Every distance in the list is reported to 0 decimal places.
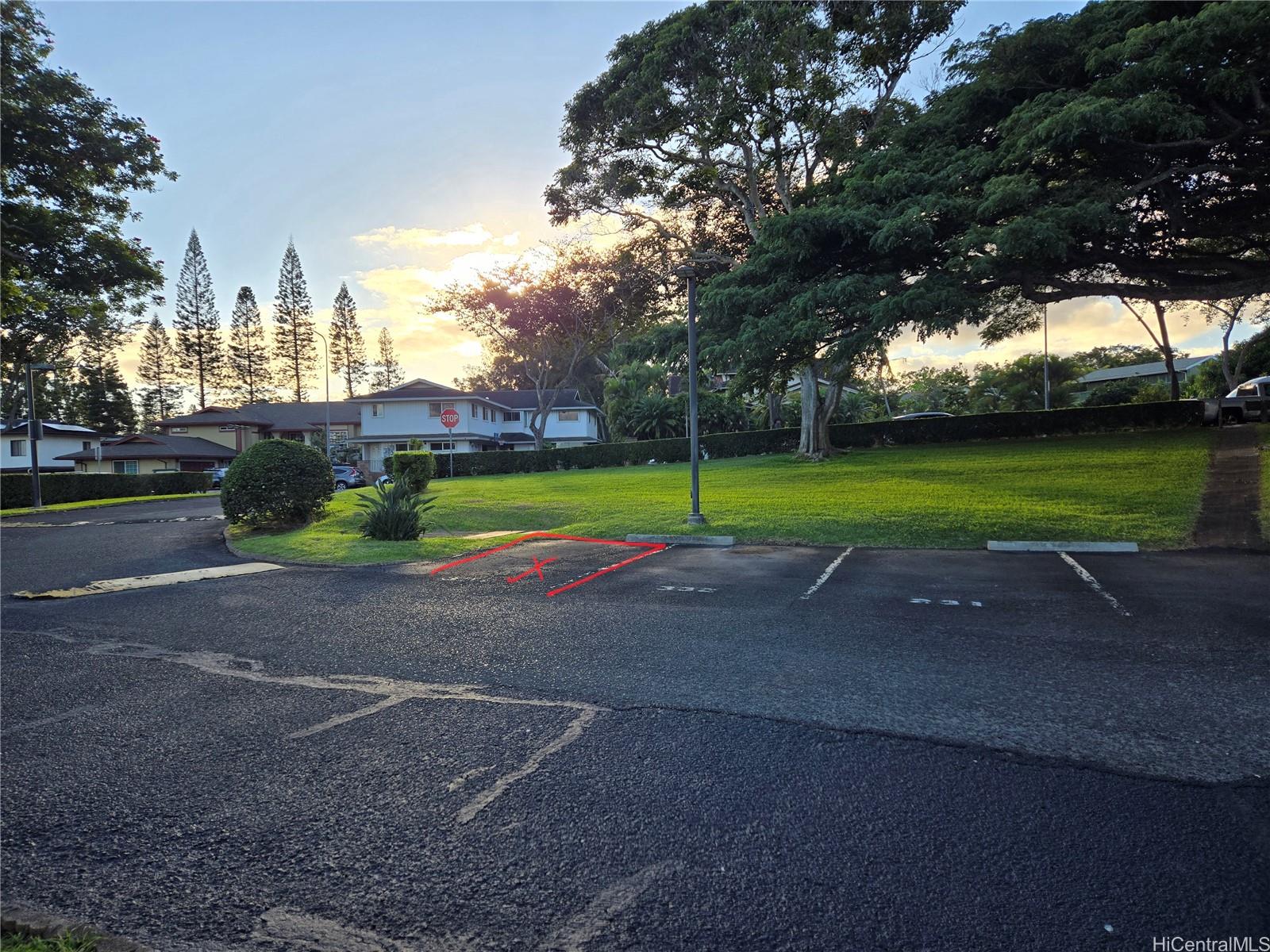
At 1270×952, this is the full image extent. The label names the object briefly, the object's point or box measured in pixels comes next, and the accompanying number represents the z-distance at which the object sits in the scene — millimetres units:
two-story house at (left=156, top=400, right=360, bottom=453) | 50938
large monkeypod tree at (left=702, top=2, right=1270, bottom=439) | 11352
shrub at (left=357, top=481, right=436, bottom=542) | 12477
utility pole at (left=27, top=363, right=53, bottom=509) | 23078
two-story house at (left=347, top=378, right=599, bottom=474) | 46594
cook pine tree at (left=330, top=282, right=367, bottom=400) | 69750
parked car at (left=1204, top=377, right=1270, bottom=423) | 28172
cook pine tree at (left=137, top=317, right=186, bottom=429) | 66250
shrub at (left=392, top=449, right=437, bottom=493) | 20328
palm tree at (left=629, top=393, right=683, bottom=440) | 43094
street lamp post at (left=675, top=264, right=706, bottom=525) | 13012
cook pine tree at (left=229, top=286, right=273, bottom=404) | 65938
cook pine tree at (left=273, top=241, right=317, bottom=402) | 64312
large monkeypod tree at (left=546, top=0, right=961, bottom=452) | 19719
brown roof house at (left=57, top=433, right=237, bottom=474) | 45188
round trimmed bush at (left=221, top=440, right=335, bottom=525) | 13750
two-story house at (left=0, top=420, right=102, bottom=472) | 47688
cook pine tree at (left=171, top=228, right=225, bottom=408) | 62250
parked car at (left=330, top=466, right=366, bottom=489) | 34941
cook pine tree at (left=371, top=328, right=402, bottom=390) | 79375
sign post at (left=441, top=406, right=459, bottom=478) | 26953
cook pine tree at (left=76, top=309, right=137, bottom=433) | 63750
